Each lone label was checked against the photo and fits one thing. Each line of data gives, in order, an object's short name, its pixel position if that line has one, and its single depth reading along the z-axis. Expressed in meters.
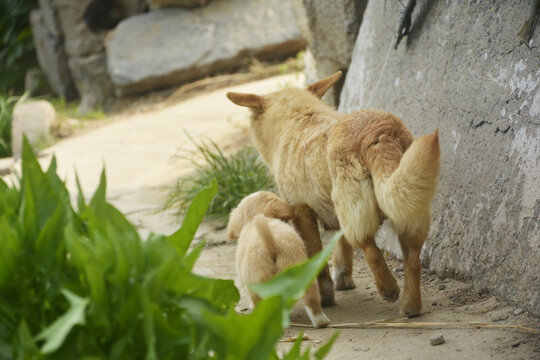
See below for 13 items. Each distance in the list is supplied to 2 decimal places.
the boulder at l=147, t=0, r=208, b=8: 22.94
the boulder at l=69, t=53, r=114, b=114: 23.73
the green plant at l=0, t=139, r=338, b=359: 3.63
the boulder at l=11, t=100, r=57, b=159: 18.98
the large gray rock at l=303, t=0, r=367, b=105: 12.41
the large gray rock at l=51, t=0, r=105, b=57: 23.63
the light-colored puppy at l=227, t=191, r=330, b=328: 6.59
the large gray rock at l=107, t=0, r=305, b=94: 22.17
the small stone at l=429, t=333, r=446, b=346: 5.74
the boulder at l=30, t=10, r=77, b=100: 24.67
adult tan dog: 5.84
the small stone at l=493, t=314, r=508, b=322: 5.99
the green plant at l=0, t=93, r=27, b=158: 19.52
